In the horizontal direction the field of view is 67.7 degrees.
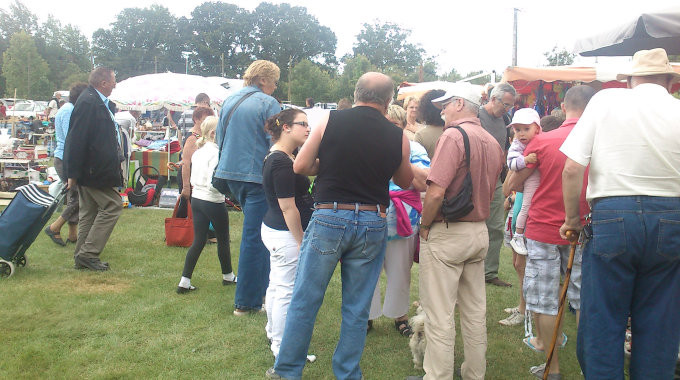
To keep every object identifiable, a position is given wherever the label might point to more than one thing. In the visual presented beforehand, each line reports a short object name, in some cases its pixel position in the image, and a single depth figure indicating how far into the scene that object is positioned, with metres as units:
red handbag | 6.73
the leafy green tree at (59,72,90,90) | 52.91
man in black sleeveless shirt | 2.90
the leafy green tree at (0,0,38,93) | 72.69
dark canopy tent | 4.14
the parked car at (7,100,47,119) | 32.90
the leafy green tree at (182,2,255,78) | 73.25
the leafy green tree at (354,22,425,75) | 75.38
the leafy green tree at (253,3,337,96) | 73.62
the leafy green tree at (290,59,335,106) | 42.06
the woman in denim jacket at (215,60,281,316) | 4.24
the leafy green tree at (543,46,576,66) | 35.56
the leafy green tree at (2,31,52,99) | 49.78
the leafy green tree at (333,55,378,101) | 40.78
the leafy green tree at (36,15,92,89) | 67.25
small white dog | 3.64
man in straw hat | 2.56
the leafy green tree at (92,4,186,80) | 74.94
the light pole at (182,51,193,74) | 74.95
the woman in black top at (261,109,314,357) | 3.42
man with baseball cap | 3.10
